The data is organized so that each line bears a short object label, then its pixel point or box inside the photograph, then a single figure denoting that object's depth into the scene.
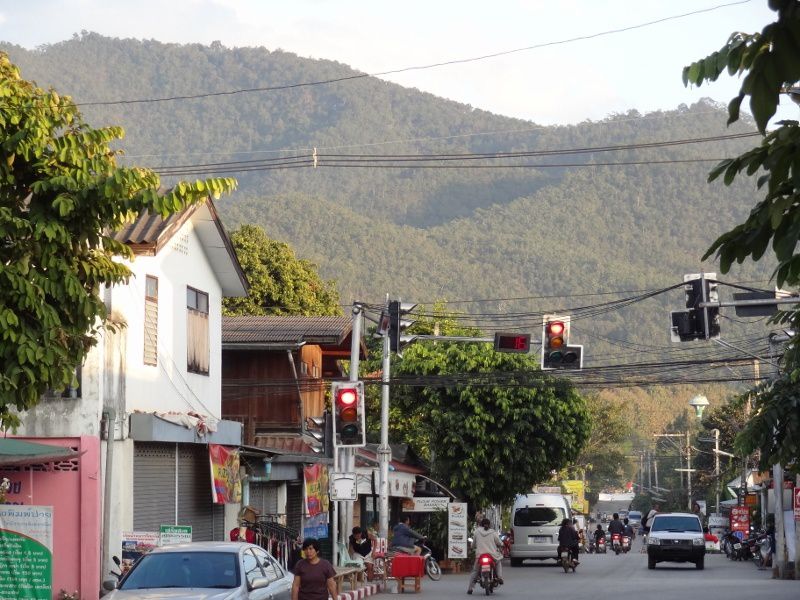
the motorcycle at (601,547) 67.56
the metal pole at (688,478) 104.32
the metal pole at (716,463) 90.06
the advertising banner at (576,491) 102.25
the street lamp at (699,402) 87.10
